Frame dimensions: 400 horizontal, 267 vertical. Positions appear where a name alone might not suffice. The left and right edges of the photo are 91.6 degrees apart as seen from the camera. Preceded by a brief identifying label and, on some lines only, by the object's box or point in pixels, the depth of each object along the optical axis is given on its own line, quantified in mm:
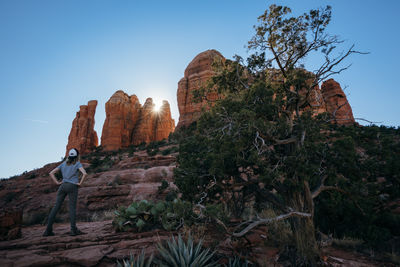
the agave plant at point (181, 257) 3189
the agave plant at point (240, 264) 3340
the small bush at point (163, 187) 11992
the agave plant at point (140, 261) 2918
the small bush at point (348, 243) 5575
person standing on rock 4902
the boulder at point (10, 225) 4880
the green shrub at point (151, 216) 5047
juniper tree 5289
